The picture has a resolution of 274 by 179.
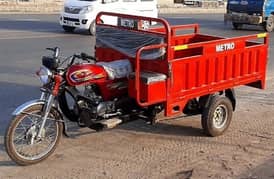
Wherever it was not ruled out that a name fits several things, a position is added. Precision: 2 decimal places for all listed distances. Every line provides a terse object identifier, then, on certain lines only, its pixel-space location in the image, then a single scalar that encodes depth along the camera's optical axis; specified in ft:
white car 66.54
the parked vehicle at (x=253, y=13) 80.33
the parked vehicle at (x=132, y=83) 20.07
